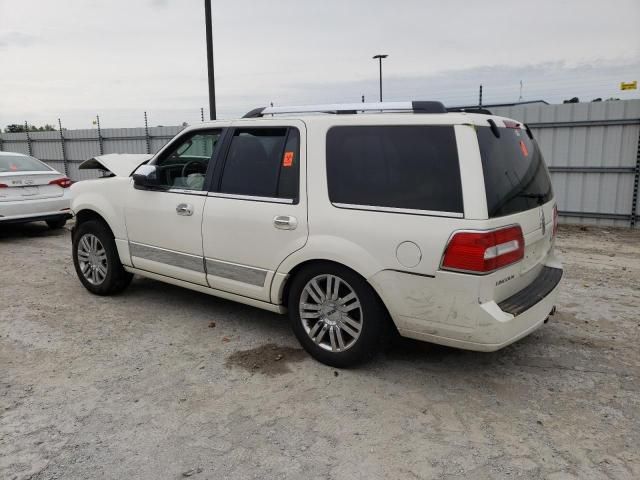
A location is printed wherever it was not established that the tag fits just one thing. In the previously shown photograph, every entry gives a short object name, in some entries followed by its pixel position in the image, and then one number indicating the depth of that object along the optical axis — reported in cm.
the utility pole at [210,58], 1091
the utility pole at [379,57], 2111
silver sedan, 844
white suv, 314
